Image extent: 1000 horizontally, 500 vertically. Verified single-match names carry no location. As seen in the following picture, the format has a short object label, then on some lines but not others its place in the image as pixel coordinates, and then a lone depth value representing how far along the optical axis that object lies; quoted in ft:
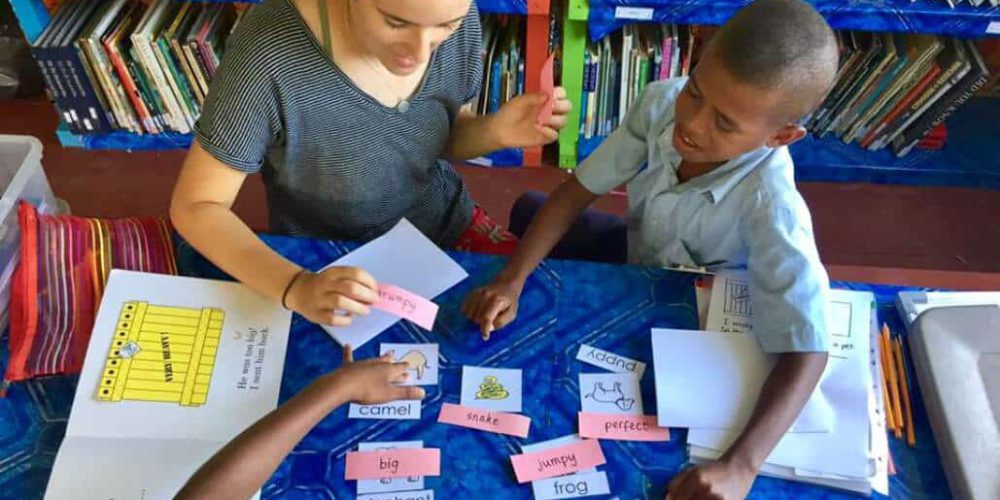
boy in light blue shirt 3.15
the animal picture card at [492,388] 3.38
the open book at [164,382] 3.04
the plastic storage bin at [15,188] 3.59
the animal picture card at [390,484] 3.10
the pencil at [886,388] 3.39
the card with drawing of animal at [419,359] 3.45
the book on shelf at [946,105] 6.81
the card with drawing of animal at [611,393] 3.39
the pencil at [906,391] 3.35
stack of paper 3.21
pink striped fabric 3.35
